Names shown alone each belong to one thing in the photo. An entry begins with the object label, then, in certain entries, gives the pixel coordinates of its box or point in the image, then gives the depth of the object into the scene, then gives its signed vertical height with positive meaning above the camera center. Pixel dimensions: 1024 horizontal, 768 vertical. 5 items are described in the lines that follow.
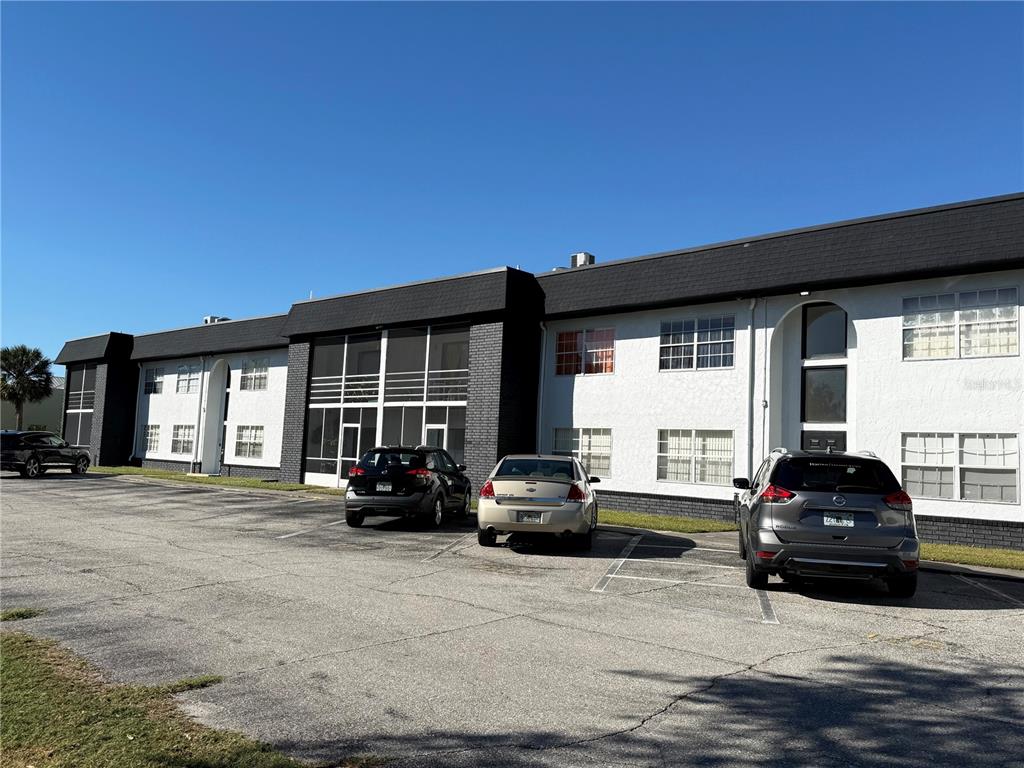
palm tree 47.88 +2.96
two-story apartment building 15.28 +2.22
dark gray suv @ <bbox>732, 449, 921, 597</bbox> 8.41 -0.76
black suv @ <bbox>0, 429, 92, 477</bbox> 28.50 -1.18
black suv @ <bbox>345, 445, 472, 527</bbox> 14.82 -0.99
